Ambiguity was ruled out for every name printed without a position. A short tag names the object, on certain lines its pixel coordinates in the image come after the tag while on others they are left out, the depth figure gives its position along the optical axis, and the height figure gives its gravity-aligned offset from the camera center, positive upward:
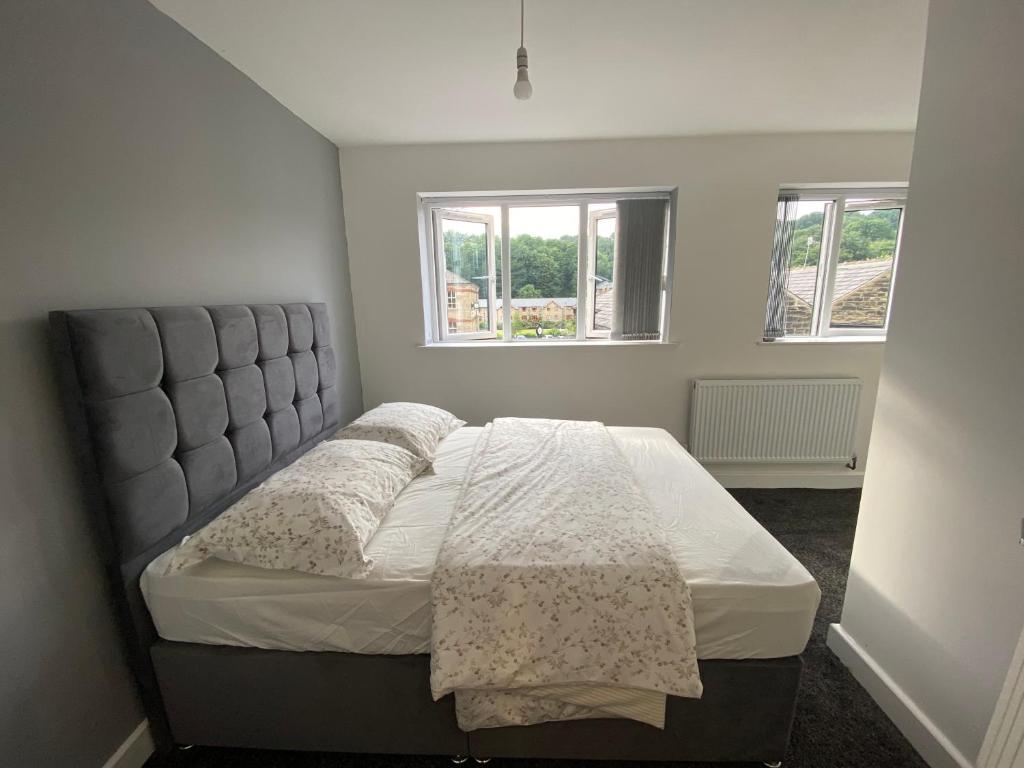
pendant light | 1.26 +0.74
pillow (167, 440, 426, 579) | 1.14 -0.65
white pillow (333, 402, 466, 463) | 1.87 -0.59
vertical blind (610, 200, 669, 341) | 2.73 +0.26
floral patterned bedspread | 1.04 -0.86
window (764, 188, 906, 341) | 2.73 +0.29
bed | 1.08 -0.91
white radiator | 2.73 -0.81
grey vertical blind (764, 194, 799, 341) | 2.68 +0.25
